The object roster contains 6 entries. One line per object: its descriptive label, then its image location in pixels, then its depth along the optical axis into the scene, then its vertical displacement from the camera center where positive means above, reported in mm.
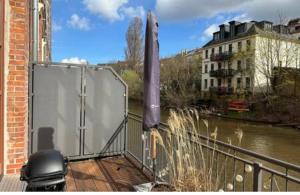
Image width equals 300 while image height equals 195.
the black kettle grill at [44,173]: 1179 -469
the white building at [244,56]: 18042 +3983
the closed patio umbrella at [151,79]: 2521 +192
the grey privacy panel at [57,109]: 3203 -263
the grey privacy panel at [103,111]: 3576 -323
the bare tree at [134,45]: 30809 +7380
